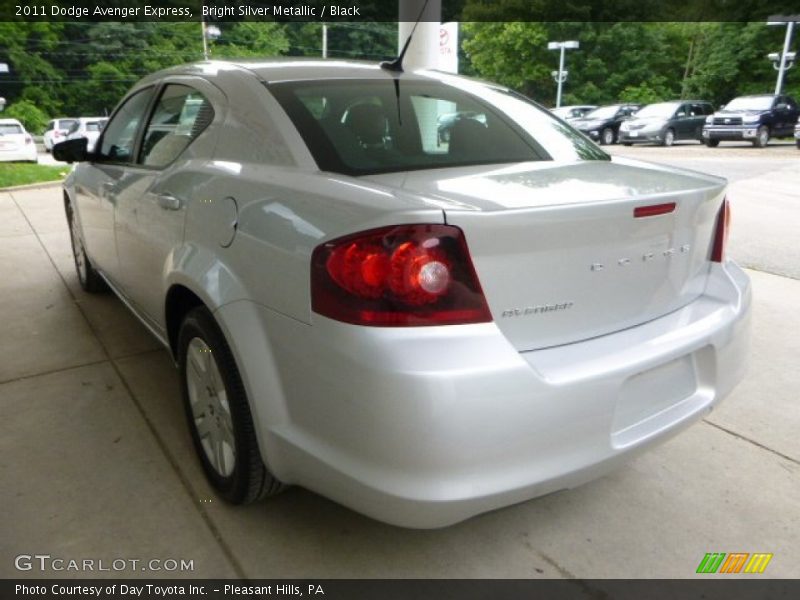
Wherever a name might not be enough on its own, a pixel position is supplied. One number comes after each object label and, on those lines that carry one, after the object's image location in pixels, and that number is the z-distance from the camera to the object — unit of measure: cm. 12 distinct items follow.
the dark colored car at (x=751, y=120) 2033
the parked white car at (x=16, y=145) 1830
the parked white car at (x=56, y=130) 2653
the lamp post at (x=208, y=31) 3381
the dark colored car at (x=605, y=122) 2402
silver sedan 157
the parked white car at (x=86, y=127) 2444
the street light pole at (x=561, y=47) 3684
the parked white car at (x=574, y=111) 2705
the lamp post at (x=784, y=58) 2967
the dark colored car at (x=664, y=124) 2158
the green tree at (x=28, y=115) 4209
